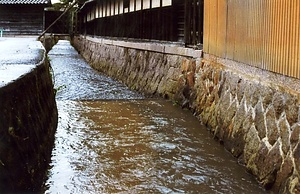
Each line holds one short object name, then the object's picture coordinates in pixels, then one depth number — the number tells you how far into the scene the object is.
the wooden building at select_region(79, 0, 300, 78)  5.47
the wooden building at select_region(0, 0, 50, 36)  36.84
